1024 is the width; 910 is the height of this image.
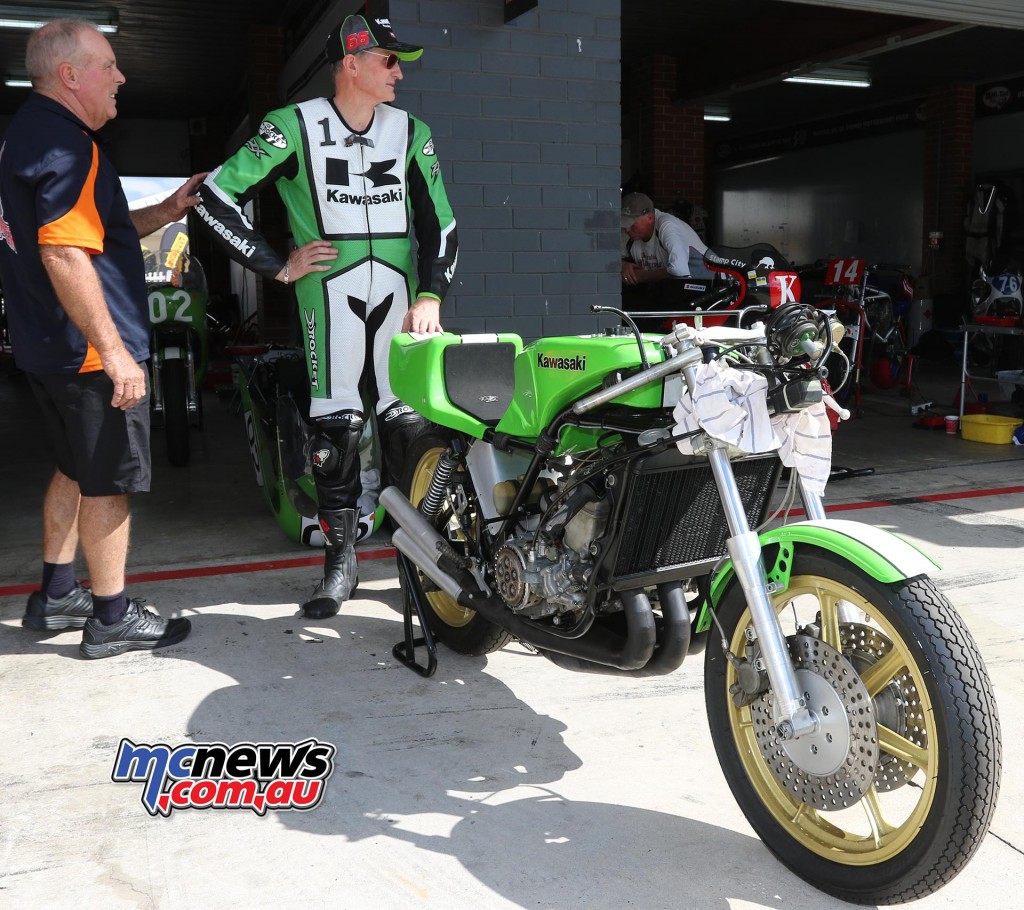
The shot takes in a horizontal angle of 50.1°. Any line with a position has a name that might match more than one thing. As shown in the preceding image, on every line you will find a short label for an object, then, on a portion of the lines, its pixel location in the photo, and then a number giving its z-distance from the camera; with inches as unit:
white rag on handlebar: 82.2
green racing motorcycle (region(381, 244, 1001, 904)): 75.5
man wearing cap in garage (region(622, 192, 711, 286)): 292.7
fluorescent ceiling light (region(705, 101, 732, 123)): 718.5
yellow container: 289.4
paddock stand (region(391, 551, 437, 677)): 128.5
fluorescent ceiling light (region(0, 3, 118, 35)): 422.6
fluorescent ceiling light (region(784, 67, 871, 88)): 574.6
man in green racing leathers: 148.6
